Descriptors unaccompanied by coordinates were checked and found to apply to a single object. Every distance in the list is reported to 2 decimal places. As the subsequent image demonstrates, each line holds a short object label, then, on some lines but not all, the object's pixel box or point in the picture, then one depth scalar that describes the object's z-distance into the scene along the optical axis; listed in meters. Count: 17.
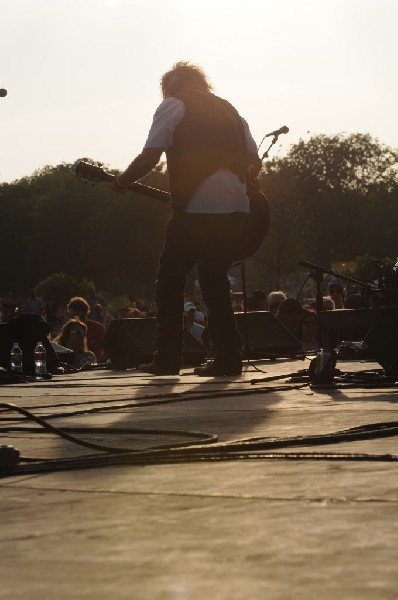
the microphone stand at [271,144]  11.83
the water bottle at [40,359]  10.54
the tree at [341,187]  97.12
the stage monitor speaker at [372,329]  7.68
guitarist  8.77
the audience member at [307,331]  14.66
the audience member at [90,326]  16.02
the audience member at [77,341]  13.91
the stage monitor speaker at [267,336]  11.99
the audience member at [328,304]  15.65
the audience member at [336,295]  19.84
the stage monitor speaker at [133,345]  11.30
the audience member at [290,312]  15.08
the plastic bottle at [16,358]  10.36
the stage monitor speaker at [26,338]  10.86
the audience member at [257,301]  17.30
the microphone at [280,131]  12.09
